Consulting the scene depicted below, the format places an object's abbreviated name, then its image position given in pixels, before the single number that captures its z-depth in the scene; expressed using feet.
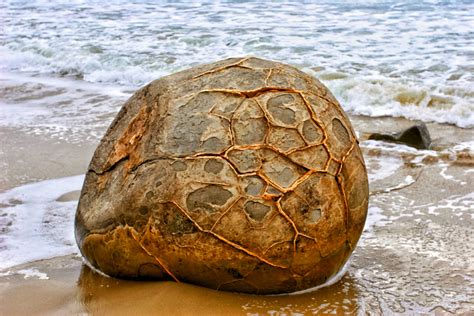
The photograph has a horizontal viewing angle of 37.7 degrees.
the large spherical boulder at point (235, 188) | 9.26
